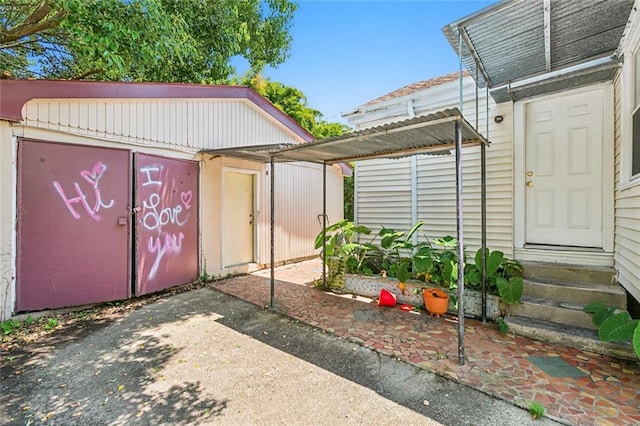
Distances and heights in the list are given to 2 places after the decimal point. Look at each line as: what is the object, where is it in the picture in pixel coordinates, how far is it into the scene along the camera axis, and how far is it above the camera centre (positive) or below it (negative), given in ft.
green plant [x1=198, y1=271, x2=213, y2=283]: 18.15 -4.13
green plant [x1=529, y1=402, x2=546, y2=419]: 6.59 -4.41
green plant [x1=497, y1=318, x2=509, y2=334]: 10.81 -4.18
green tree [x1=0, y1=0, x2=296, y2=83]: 11.98 +11.18
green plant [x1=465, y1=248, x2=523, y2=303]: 11.05 -2.60
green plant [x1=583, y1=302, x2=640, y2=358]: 7.93 -3.11
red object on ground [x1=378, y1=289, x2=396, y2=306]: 13.84 -4.08
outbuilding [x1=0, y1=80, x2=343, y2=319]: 11.49 +1.02
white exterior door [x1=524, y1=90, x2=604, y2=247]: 11.96 +1.74
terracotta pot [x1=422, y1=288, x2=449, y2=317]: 12.58 -3.83
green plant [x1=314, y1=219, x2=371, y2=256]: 16.30 -1.63
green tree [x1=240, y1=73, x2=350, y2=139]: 53.21 +19.77
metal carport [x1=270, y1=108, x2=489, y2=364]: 8.99 +2.71
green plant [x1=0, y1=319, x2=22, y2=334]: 10.77 -4.27
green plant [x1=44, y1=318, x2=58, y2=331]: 11.43 -4.45
